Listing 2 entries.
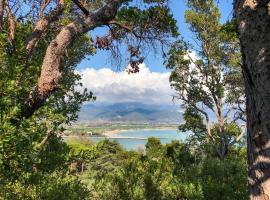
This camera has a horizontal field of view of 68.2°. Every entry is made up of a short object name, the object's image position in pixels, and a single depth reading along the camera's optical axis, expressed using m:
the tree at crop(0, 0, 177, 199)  2.87
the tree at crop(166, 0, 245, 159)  15.57
